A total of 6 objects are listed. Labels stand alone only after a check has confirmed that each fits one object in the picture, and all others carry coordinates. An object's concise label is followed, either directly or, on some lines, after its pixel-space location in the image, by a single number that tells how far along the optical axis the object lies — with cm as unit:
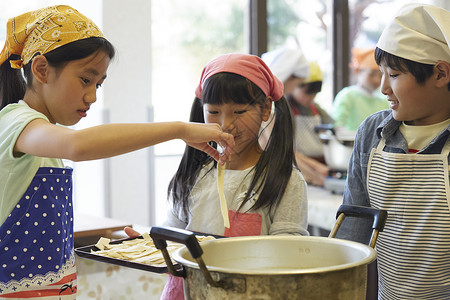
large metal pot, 77
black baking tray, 99
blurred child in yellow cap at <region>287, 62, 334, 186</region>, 276
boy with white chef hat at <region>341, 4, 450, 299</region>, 114
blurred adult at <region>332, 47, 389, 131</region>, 351
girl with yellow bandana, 97
